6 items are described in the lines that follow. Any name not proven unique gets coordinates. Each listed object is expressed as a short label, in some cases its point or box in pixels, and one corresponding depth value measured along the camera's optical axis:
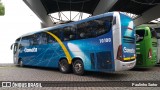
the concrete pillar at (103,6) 11.50
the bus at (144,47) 6.86
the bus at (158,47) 7.83
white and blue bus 5.19
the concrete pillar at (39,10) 9.92
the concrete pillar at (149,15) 13.95
